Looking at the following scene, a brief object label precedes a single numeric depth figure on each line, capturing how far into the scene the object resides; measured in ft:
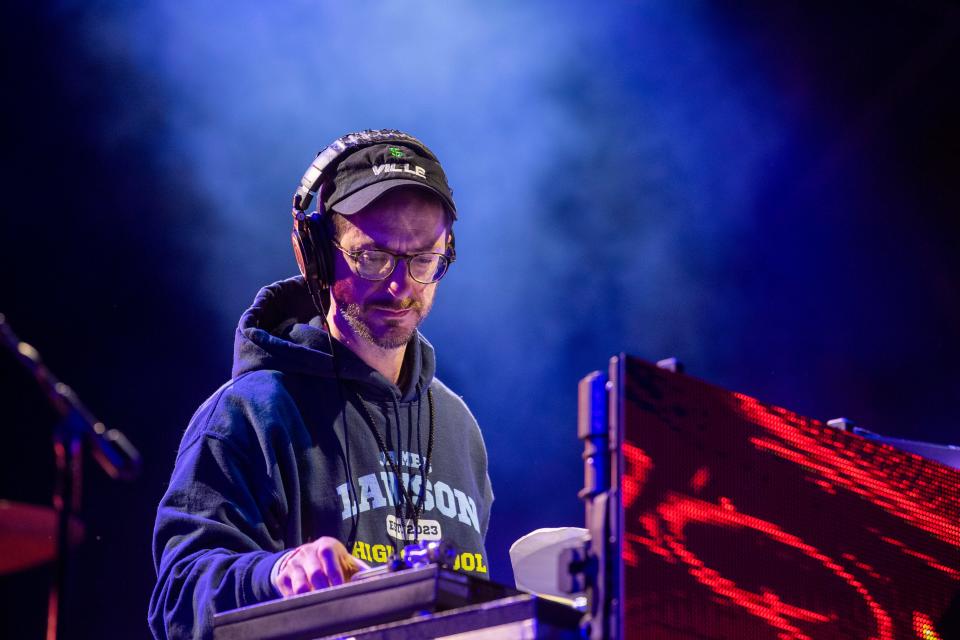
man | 15.56
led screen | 14.57
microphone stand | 14.64
